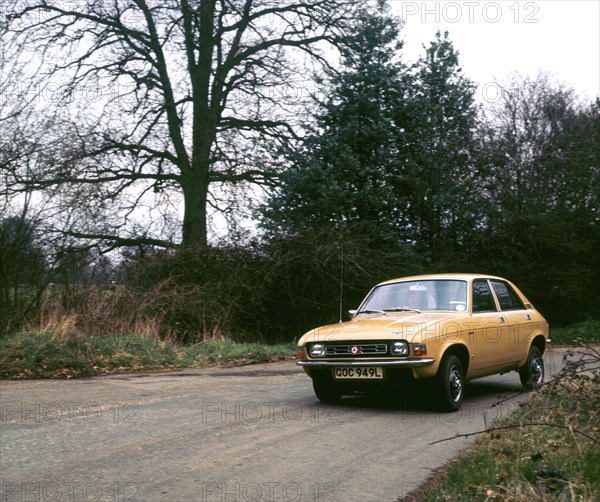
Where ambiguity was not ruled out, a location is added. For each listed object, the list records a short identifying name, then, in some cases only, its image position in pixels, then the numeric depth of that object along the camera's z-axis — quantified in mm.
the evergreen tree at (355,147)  21531
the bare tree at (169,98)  21719
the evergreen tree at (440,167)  23172
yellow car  8102
